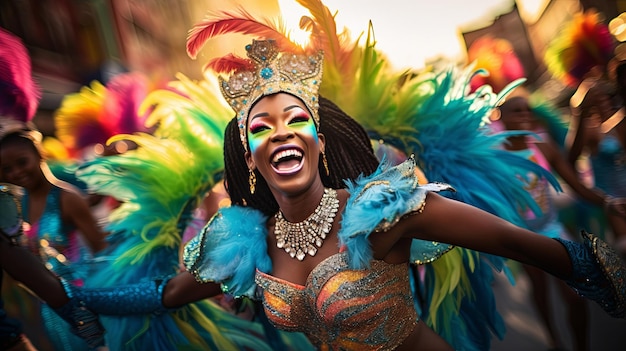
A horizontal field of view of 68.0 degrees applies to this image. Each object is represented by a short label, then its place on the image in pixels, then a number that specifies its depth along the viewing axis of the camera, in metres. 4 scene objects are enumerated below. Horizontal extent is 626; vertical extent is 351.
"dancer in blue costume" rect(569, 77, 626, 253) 1.51
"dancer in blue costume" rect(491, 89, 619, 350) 1.63
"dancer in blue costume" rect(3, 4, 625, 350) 1.22
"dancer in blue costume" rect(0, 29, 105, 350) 1.92
